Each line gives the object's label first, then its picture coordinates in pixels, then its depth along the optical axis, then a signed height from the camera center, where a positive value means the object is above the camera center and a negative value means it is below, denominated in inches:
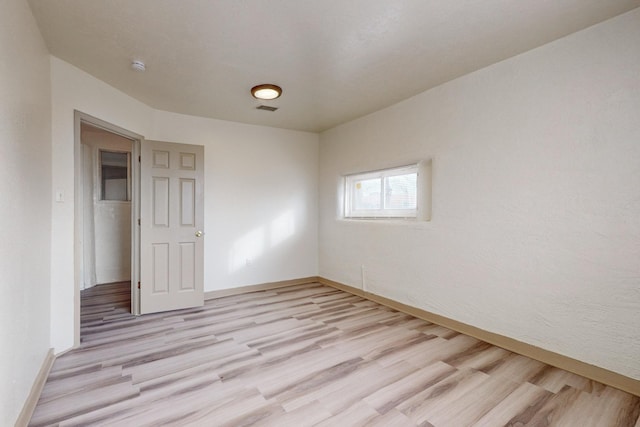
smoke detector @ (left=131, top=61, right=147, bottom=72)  105.3 +49.5
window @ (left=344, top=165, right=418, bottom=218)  148.3 +8.5
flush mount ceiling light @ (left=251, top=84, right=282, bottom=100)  124.1 +48.6
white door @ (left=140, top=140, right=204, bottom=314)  143.5 -9.6
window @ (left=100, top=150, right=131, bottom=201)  202.2 +20.6
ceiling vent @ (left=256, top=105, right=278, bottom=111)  151.0 +50.6
